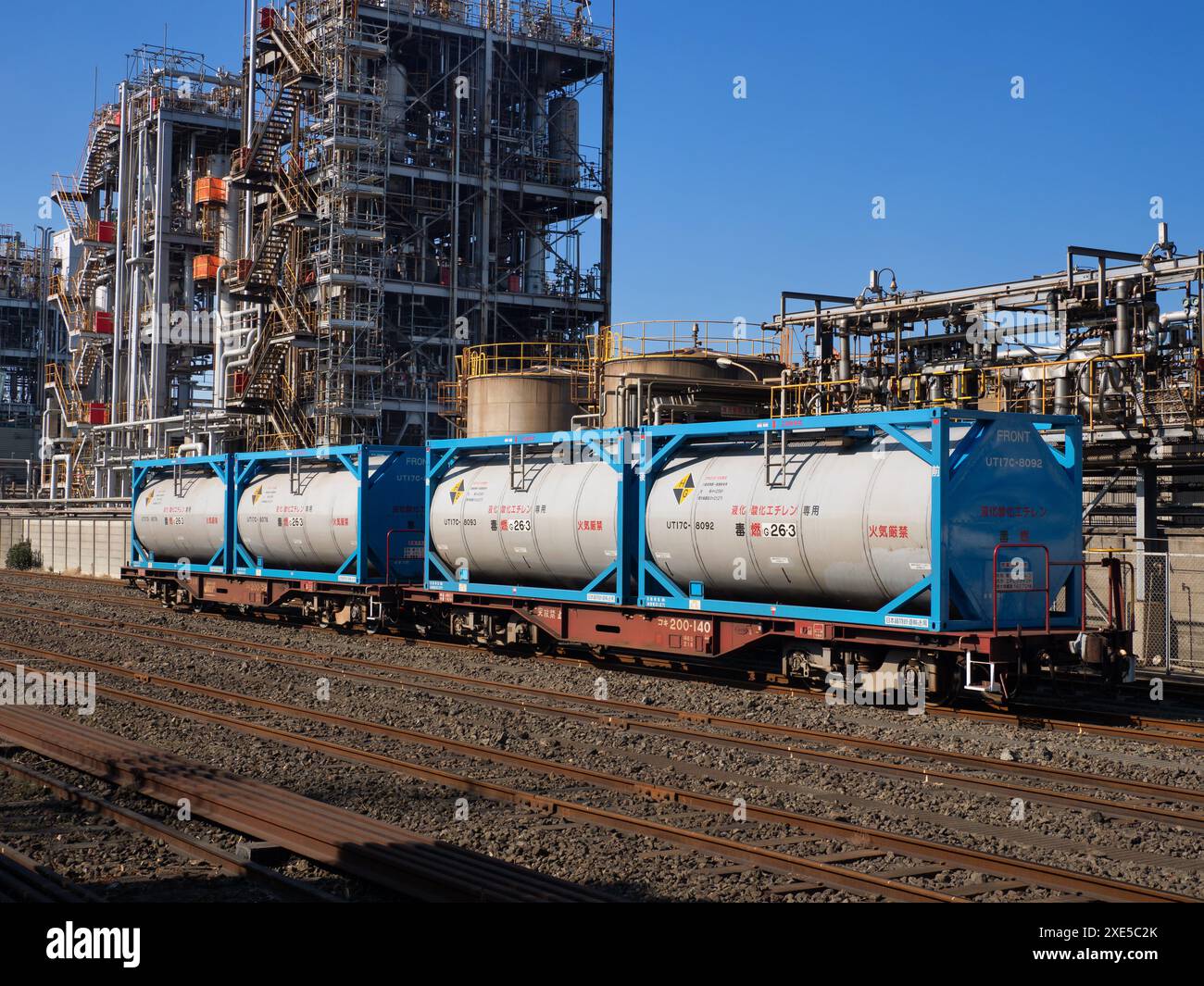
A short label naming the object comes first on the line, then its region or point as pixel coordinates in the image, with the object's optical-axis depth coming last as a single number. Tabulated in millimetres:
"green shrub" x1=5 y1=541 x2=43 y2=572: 56750
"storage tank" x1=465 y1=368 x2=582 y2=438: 37219
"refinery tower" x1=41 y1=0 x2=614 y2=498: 55062
